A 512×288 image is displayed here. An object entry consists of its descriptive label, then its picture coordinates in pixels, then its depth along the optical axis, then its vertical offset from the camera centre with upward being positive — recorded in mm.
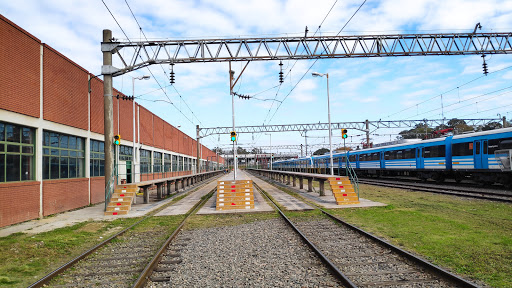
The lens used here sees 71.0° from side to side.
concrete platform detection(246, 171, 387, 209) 14305 -1889
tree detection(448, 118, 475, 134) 62738 +5814
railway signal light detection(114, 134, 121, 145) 17234 +1281
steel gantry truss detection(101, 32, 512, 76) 16500 +5520
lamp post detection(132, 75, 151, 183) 23925 +5818
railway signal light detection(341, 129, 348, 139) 21997 +1654
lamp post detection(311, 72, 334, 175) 20453 +4862
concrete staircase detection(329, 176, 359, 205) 14984 -1321
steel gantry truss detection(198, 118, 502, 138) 46303 +4665
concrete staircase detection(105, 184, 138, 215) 14180 -1387
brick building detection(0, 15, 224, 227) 11477 +1455
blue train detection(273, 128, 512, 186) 18547 -73
